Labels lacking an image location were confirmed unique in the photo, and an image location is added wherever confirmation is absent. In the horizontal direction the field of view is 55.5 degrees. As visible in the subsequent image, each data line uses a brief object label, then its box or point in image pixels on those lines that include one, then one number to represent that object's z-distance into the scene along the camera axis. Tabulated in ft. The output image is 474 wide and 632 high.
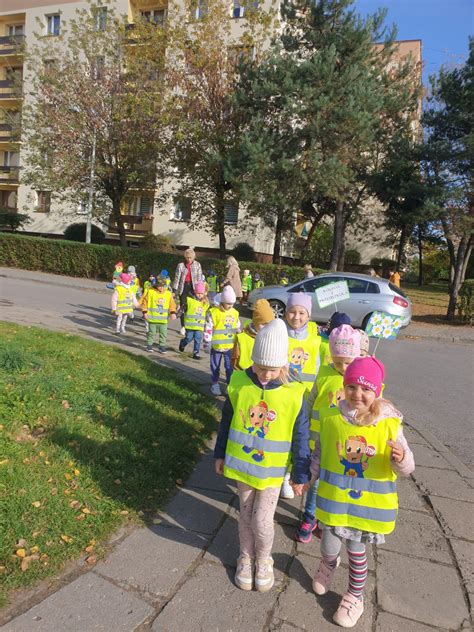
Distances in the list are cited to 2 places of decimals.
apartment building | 89.71
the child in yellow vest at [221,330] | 20.56
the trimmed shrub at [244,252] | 84.17
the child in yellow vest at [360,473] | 8.07
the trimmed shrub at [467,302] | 48.55
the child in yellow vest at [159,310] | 27.02
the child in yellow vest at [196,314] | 26.11
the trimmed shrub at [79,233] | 93.35
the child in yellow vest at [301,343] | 12.80
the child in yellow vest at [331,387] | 10.41
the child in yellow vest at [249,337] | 14.46
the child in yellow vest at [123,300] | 31.71
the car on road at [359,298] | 40.91
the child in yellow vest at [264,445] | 8.72
